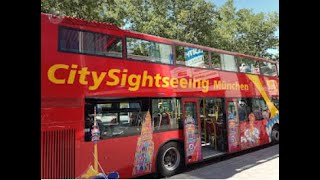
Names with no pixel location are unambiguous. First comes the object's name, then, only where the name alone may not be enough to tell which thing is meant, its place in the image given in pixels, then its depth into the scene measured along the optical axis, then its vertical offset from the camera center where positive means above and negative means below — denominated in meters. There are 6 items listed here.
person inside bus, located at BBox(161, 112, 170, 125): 7.34 -0.34
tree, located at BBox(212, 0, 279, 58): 19.31 +4.35
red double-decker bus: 5.54 +0.02
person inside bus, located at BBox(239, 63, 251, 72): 10.06 +1.08
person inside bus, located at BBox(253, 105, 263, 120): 10.57 -0.33
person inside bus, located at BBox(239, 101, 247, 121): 9.87 -0.27
